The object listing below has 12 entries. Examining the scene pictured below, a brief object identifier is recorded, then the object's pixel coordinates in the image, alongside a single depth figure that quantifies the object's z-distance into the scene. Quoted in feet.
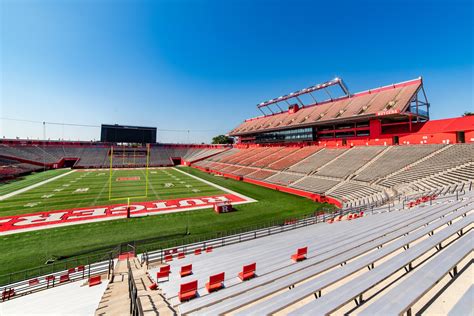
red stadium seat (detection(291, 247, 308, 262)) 20.15
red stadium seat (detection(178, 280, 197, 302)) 15.79
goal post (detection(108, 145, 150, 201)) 86.61
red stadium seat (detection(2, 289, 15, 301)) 24.59
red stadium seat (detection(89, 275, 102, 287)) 27.12
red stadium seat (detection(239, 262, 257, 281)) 17.87
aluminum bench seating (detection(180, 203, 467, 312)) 14.37
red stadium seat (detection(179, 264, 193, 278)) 22.07
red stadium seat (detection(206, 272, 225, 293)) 16.67
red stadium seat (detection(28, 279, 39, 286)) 28.84
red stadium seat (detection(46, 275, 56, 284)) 28.73
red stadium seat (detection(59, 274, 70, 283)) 29.35
